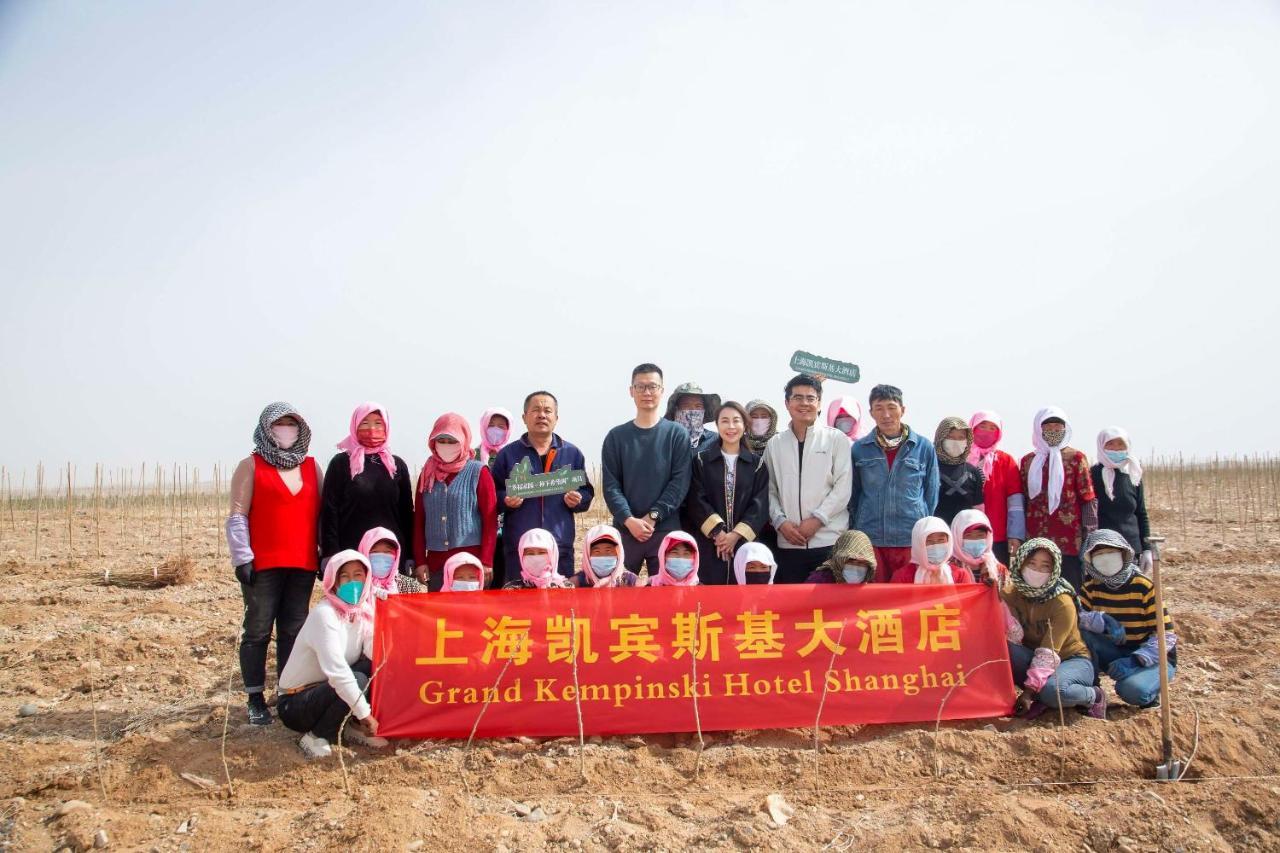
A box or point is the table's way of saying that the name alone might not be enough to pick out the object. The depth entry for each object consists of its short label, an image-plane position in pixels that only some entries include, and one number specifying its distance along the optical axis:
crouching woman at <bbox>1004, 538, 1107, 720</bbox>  4.47
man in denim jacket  5.22
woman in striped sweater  4.70
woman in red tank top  4.70
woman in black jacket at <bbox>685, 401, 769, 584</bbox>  5.43
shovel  3.85
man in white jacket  5.31
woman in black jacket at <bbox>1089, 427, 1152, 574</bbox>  5.69
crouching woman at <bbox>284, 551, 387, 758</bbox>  4.17
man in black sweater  5.34
